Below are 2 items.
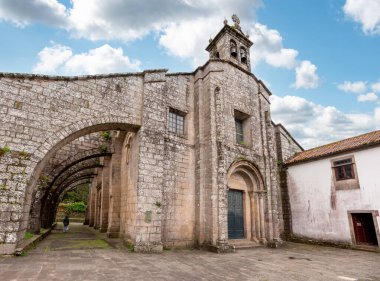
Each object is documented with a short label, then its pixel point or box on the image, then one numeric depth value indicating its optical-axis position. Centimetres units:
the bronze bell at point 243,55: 1365
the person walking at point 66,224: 1488
